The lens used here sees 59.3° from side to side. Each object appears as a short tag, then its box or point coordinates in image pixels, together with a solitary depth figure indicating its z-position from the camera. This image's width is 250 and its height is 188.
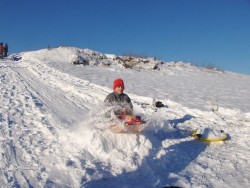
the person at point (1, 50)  17.60
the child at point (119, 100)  4.90
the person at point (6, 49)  18.29
